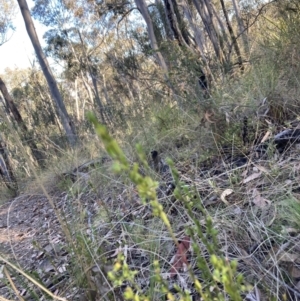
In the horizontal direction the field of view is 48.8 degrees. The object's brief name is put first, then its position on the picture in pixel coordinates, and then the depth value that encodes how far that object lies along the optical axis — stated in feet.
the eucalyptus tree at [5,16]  40.30
